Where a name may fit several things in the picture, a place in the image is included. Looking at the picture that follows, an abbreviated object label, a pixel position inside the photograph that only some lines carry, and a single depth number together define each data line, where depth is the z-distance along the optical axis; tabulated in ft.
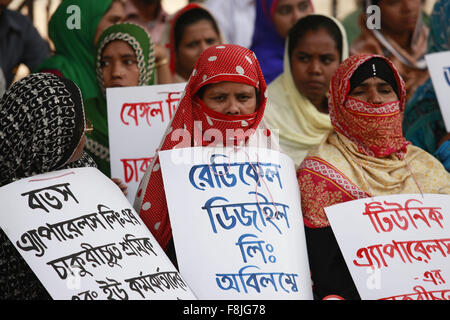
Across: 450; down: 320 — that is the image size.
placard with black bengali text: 19.29
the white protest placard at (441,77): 30.58
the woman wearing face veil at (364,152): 24.35
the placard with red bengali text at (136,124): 28.45
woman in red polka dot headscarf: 23.38
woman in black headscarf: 20.39
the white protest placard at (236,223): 21.40
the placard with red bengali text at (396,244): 22.17
